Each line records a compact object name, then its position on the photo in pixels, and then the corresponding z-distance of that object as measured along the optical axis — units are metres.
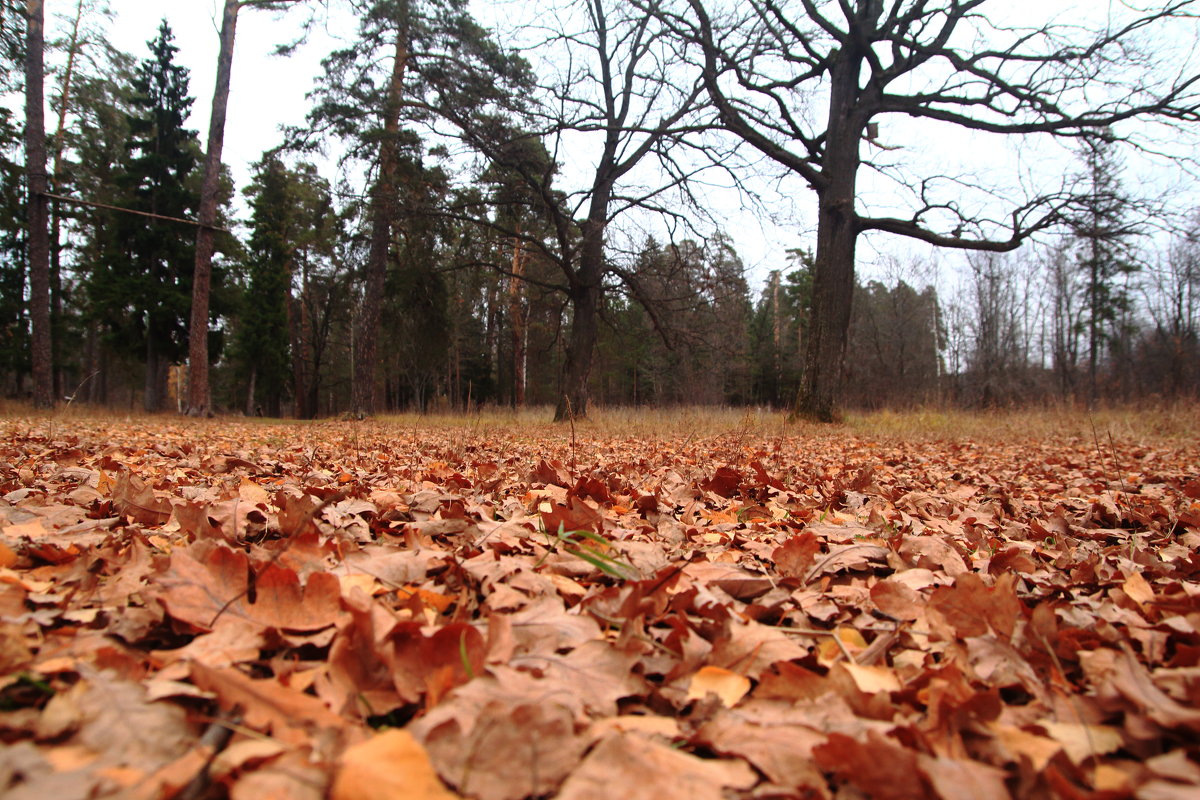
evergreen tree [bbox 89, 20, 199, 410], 19.58
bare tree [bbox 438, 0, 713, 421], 10.98
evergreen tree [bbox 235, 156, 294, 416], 25.67
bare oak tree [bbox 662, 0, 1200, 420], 9.65
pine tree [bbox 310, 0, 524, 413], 11.84
